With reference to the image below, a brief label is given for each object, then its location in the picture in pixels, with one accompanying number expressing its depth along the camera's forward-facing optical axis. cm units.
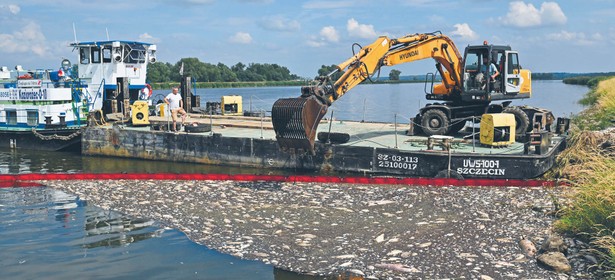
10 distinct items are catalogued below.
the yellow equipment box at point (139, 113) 2756
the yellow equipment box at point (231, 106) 3253
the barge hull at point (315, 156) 1772
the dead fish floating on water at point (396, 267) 962
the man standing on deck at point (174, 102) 2419
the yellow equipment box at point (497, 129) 1859
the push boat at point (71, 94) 2945
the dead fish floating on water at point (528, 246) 1007
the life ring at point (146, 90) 3272
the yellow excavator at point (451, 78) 1869
